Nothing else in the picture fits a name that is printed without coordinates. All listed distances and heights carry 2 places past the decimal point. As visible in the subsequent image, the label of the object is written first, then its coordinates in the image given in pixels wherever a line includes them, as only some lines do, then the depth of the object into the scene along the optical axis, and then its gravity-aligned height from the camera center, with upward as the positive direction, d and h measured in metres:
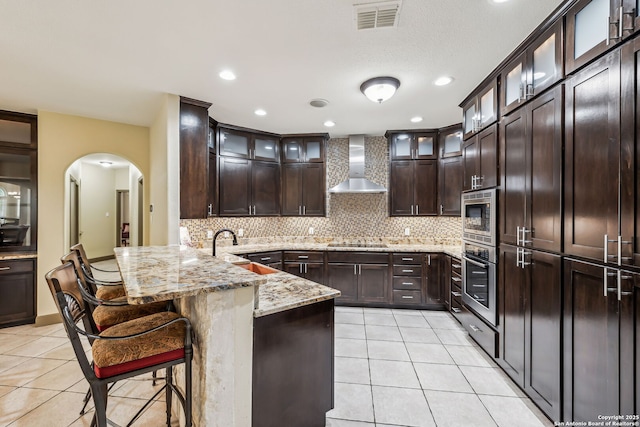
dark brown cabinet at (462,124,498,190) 2.52 +0.56
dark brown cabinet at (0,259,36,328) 3.39 -1.01
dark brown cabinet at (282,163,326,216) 4.68 +0.43
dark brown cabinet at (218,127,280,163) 4.13 +1.13
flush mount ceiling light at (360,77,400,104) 2.69 +1.28
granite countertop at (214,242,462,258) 3.91 -0.53
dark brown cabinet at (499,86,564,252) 1.75 +0.29
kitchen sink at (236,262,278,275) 2.31 -0.49
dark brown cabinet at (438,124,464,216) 4.12 +0.68
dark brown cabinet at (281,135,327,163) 4.70 +1.14
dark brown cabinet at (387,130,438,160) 4.39 +1.13
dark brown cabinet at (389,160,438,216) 4.41 +0.43
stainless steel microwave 2.48 -0.03
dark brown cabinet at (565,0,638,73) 1.33 +1.02
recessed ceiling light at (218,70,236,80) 2.59 +1.37
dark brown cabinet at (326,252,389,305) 4.09 -0.96
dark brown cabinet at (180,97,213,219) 3.19 +0.69
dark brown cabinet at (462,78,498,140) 2.59 +1.11
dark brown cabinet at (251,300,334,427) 1.40 -0.85
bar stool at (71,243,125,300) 2.13 -0.60
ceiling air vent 1.76 +1.36
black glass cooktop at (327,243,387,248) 4.45 -0.53
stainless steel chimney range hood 4.47 +0.75
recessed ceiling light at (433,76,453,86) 2.73 +1.38
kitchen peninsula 1.28 -0.60
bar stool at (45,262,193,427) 1.17 -0.63
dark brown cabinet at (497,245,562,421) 1.75 -0.81
